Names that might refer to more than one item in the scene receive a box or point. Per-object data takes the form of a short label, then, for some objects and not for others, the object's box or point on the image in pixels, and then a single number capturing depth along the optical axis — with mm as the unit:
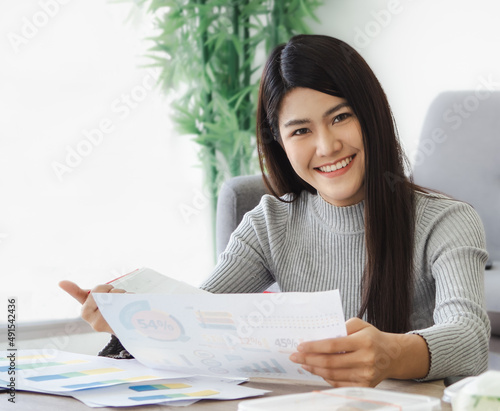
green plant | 2866
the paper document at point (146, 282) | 1446
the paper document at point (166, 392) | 1268
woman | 1455
